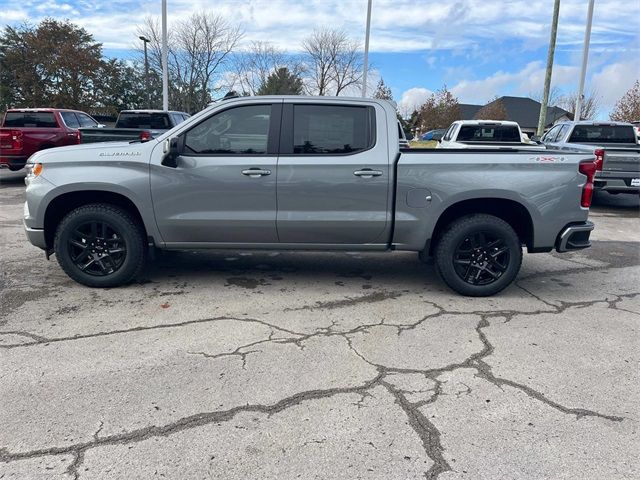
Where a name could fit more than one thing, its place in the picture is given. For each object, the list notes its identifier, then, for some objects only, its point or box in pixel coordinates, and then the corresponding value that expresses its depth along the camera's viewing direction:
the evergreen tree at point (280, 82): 38.56
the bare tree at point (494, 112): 57.38
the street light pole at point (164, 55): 19.23
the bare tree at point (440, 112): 54.72
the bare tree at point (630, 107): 44.40
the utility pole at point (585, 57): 21.02
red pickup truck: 12.62
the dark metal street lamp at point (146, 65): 31.94
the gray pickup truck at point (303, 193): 4.79
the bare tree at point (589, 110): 59.76
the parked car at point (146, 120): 13.96
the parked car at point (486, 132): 12.43
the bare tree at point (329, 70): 39.22
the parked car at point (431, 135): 37.69
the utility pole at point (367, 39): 23.37
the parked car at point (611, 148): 10.27
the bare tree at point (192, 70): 32.78
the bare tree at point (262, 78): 37.78
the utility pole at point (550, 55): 20.27
